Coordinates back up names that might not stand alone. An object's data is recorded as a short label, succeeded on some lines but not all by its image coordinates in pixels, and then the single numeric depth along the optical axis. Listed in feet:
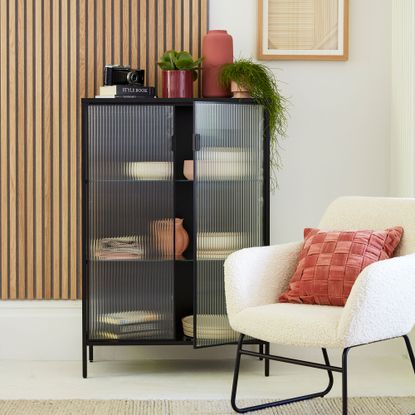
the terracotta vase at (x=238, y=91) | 19.75
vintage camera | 20.06
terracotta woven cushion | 15.94
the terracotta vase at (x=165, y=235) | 19.67
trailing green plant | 19.65
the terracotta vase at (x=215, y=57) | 20.21
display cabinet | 19.49
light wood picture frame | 21.35
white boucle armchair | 14.12
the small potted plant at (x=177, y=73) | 19.99
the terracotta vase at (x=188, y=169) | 19.67
